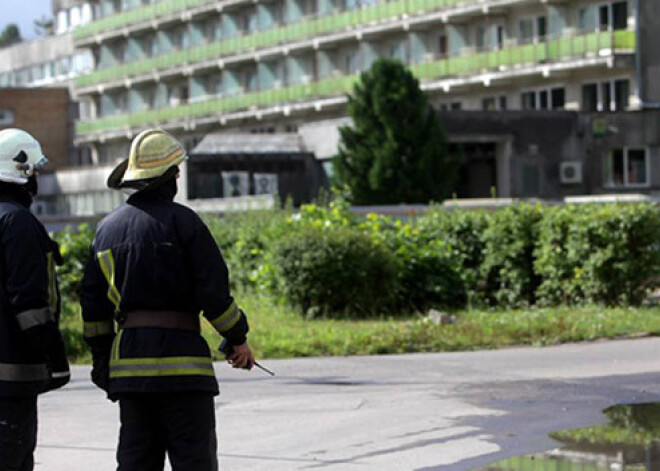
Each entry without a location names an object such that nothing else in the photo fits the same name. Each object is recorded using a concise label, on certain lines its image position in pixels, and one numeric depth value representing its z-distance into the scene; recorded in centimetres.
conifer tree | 5122
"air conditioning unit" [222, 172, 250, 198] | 5759
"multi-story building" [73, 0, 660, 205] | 5553
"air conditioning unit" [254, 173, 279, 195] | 5794
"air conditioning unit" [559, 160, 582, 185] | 5447
